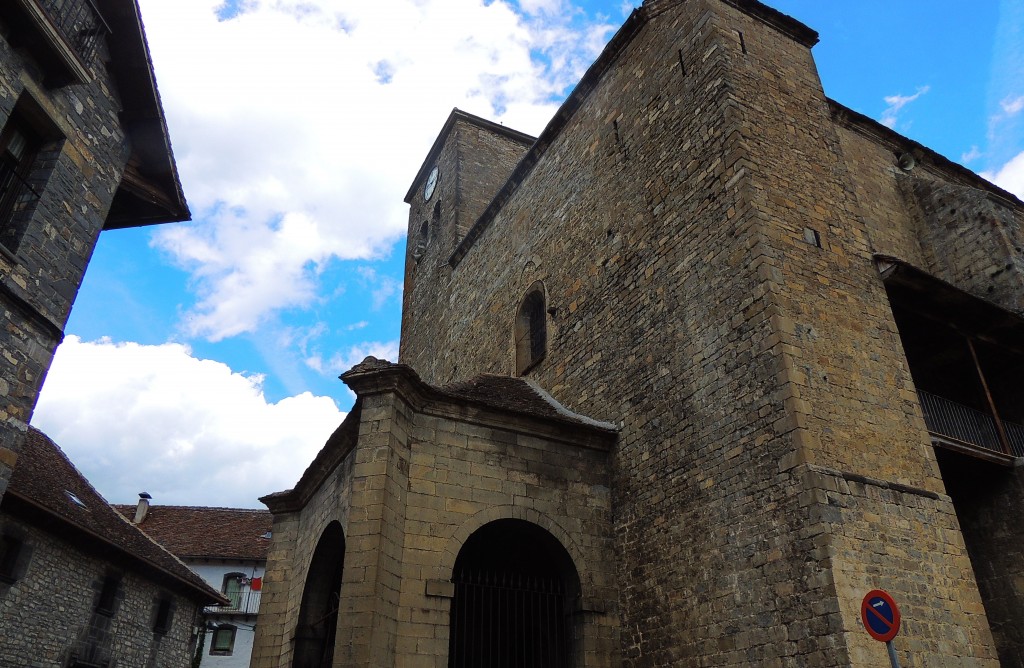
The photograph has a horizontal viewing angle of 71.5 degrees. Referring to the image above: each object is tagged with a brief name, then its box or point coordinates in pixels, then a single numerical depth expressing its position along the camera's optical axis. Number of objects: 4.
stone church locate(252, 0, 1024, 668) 6.87
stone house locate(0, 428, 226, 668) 12.67
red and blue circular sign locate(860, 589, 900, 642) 4.61
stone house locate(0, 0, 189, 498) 6.99
